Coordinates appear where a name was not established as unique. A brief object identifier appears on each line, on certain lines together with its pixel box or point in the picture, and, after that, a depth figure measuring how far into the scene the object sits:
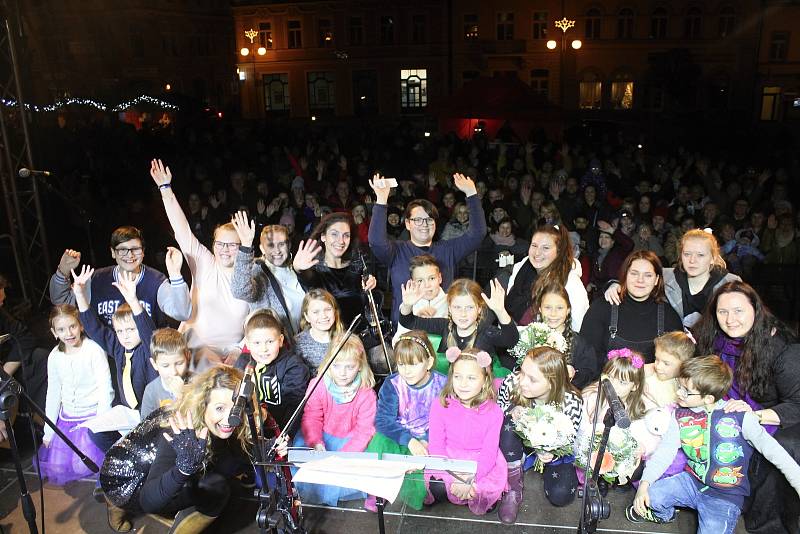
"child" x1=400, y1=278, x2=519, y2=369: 3.91
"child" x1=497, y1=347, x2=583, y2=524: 3.38
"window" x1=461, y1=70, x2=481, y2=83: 30.70
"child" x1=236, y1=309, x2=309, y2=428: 3.67
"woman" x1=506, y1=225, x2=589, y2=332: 4.31
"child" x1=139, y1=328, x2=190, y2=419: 3.61
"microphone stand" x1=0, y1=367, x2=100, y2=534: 2.63
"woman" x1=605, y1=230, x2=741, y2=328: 4.09
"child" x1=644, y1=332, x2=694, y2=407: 3.50
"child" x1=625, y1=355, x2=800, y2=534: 3.10
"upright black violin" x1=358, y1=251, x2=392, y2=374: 3.91
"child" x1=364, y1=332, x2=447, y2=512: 3.56
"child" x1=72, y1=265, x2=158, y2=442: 3.91
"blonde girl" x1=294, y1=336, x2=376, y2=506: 3.62
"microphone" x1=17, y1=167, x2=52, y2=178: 5.79
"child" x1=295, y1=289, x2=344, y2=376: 3.95
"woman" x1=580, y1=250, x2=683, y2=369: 3.94
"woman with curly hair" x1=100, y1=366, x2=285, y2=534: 2.95
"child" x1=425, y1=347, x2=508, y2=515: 3.36
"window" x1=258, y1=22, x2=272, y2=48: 33.84
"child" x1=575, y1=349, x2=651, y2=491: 3.40
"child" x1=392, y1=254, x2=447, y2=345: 4.25
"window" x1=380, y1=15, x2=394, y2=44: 30.92
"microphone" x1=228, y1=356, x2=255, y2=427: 2.02
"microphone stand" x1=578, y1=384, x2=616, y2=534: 2.16
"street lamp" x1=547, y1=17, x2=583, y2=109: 18.75
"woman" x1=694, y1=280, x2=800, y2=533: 3.22
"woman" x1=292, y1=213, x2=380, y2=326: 4.48
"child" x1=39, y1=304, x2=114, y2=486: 3.92
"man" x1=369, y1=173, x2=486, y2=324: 4.53
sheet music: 2.30
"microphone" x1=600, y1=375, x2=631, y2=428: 1.95
